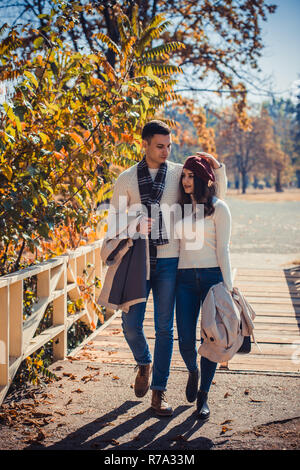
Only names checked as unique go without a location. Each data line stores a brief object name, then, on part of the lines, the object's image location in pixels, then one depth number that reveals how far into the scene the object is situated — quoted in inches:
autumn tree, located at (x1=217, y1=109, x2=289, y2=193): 2768.2
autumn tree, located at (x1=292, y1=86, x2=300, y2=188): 3299.7
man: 158.1
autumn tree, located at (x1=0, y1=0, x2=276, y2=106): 498.0
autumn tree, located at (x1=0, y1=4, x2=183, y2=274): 184.2
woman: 154.8
